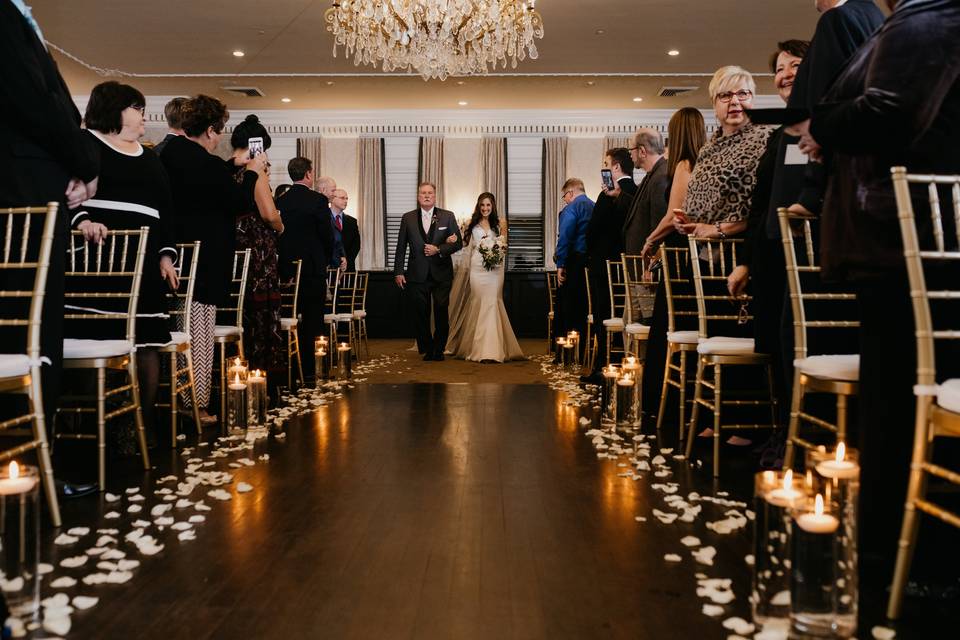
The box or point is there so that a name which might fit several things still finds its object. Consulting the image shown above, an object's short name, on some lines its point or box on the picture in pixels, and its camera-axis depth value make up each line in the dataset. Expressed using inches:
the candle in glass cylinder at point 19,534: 55.1
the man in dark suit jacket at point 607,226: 215.5
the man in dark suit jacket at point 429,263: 307.4
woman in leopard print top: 127.4
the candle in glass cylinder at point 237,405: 143.2
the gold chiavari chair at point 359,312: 301.6
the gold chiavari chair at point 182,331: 133.2
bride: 300.0
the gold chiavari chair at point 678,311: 130.9
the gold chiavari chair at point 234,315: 158.3
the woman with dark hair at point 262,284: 175.5
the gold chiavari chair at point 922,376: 61.5
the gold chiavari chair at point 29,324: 81.3
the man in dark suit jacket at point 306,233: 218.5
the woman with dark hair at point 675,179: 151.3
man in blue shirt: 253.6
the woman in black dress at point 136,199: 120.3
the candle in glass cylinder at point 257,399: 149.2
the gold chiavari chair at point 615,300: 202.5
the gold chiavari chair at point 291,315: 205.2
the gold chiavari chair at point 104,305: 104.8
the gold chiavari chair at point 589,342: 253.3
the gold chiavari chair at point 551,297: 352.4
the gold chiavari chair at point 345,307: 274.4
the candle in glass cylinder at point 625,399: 148.8
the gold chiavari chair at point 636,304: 168.7
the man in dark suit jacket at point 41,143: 85.0
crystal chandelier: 234.7
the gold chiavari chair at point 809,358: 82.0
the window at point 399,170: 460.8
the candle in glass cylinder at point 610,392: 155.1
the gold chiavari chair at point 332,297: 267.7
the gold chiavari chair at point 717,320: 113.3
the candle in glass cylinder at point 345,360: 242.5
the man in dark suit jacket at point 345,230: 300.5
